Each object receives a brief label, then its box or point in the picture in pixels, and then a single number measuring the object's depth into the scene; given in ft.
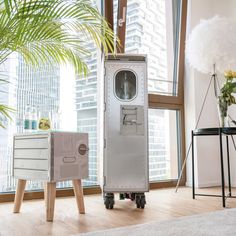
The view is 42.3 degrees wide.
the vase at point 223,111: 9.16
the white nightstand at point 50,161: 6.63
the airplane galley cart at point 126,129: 7.89
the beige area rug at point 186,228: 5.15
